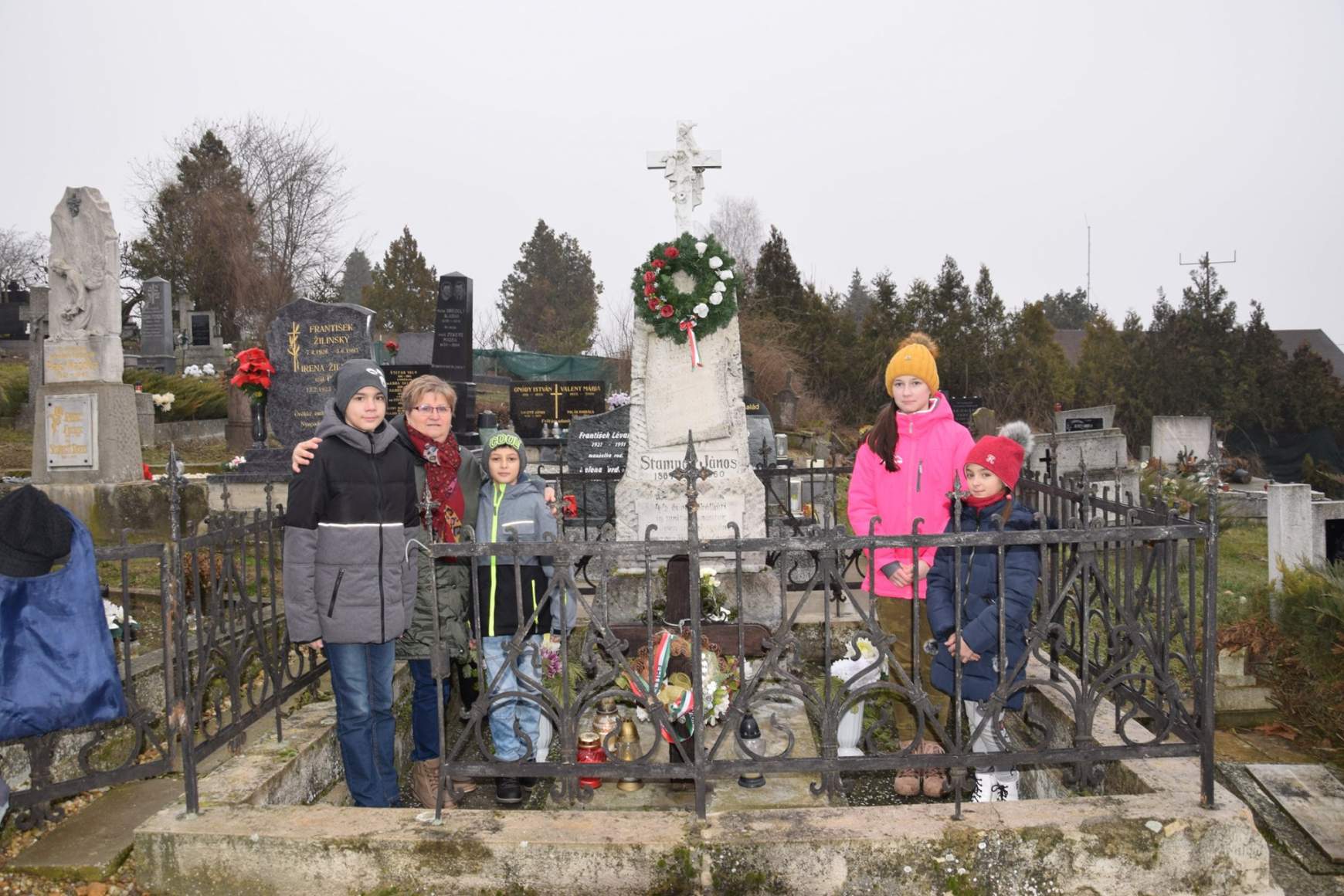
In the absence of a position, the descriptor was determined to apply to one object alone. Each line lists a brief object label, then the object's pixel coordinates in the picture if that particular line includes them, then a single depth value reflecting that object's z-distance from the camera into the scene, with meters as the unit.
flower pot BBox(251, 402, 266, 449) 12.02
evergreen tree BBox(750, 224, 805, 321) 30.97
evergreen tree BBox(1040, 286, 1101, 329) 53.38
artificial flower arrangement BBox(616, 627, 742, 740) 3.89
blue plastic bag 3.09
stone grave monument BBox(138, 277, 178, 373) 25.83
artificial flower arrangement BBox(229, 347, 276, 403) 10.99
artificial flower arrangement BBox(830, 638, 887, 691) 4.16
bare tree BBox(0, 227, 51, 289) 48.75
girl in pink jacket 4.15
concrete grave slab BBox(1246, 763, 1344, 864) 3.31
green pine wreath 7.09
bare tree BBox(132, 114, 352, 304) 34.56
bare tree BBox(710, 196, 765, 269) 49.34
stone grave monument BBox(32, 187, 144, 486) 9.79
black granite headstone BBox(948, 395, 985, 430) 14.57
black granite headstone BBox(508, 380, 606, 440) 16.39
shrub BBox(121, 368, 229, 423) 19.36
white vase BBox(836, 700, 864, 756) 4.22
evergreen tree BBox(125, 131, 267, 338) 31.52
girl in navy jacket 3.39
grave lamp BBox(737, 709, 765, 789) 3.68
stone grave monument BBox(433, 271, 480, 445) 15.28
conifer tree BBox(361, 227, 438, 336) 40.47
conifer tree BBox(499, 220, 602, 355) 46.38
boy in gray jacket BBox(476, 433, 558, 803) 3.82
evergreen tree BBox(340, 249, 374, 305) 68.07
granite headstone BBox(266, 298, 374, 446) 11.03
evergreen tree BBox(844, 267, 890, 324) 57.89
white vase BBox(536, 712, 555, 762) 4.00
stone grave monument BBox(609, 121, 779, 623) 7.28
